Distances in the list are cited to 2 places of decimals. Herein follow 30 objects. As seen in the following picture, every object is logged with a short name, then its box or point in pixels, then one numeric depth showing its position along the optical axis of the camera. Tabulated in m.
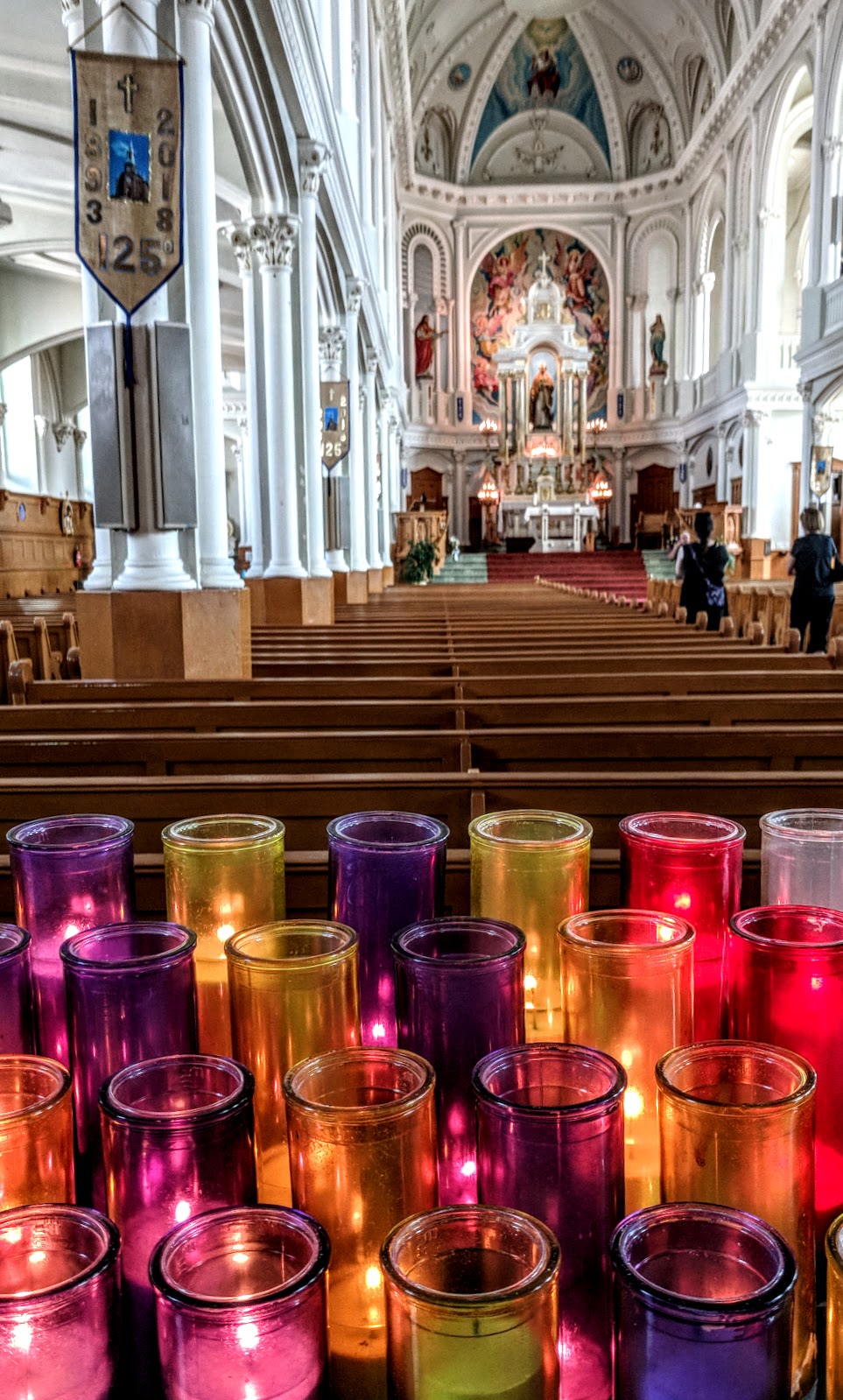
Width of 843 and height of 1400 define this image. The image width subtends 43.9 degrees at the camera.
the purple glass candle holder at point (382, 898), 0.96
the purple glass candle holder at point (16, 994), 0.81
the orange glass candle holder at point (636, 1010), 0.74
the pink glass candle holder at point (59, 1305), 0.49
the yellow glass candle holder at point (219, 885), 0.97
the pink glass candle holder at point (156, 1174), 0.59
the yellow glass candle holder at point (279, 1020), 0.74
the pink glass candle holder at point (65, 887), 0.98
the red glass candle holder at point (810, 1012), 0.74
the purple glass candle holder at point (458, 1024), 0.73
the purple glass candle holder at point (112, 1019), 0.75
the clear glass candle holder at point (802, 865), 0.98
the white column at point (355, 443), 12.09
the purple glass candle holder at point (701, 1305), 0.47
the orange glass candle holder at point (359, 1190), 0.58
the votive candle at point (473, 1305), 0.47
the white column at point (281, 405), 7.45
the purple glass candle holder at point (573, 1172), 0.59
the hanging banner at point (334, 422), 10.32
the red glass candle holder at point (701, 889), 0.93
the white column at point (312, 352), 7.68
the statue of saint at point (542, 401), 25.19
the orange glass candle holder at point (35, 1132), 0.62
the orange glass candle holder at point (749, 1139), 0.60
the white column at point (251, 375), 7.69
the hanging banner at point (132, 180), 3.79
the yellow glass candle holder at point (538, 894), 0.93
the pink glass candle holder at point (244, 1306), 0.48
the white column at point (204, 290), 4.72
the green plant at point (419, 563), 18.62
